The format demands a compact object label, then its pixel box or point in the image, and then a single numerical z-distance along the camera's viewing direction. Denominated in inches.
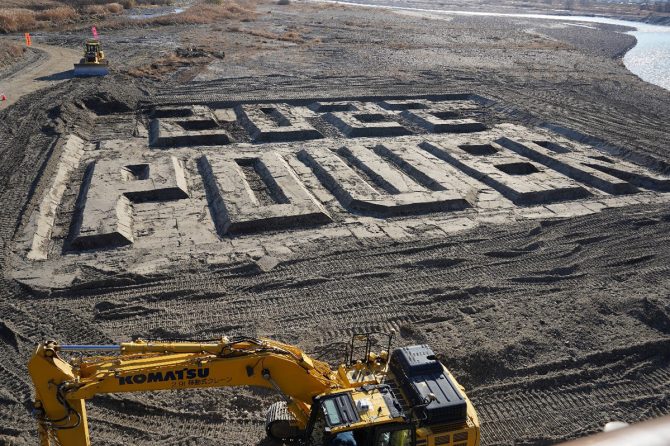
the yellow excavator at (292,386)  193.8
